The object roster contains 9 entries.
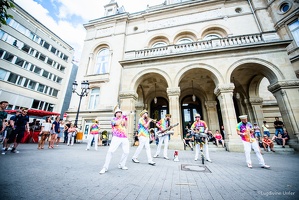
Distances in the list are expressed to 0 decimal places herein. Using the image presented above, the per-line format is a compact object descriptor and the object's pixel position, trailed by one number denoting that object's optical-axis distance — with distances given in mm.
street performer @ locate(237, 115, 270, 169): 4554
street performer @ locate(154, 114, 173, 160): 6031
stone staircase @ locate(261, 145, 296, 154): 7906
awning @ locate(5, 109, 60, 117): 11633
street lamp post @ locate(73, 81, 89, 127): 10811
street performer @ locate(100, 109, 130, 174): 3693
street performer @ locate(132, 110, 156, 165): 4695
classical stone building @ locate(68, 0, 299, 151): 9383
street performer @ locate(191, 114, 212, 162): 5629
